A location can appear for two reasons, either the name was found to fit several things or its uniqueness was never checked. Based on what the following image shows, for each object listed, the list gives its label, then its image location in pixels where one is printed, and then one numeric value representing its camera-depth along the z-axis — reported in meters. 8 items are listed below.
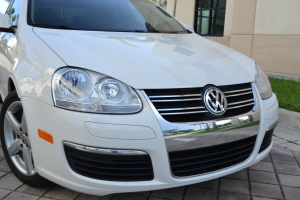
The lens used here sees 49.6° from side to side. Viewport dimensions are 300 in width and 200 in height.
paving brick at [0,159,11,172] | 2.72
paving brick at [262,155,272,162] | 3.16
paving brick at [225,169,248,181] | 2.75
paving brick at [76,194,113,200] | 2.32
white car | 1.89
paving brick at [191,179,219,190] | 2.55
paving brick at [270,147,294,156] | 3.37
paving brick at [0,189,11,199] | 2.34
